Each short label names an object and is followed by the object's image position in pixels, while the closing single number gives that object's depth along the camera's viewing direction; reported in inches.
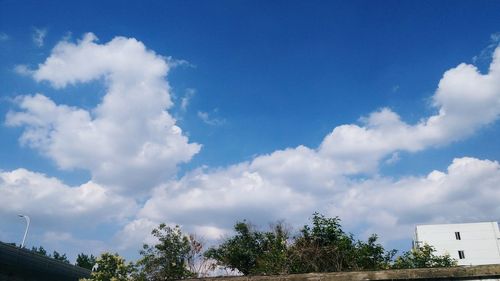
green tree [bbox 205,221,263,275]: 1477.6
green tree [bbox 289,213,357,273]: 850.1
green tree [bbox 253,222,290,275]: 853.8
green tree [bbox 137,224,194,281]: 1213.7
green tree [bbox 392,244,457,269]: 1045.2
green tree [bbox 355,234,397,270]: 901.5
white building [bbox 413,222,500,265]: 2138.3
